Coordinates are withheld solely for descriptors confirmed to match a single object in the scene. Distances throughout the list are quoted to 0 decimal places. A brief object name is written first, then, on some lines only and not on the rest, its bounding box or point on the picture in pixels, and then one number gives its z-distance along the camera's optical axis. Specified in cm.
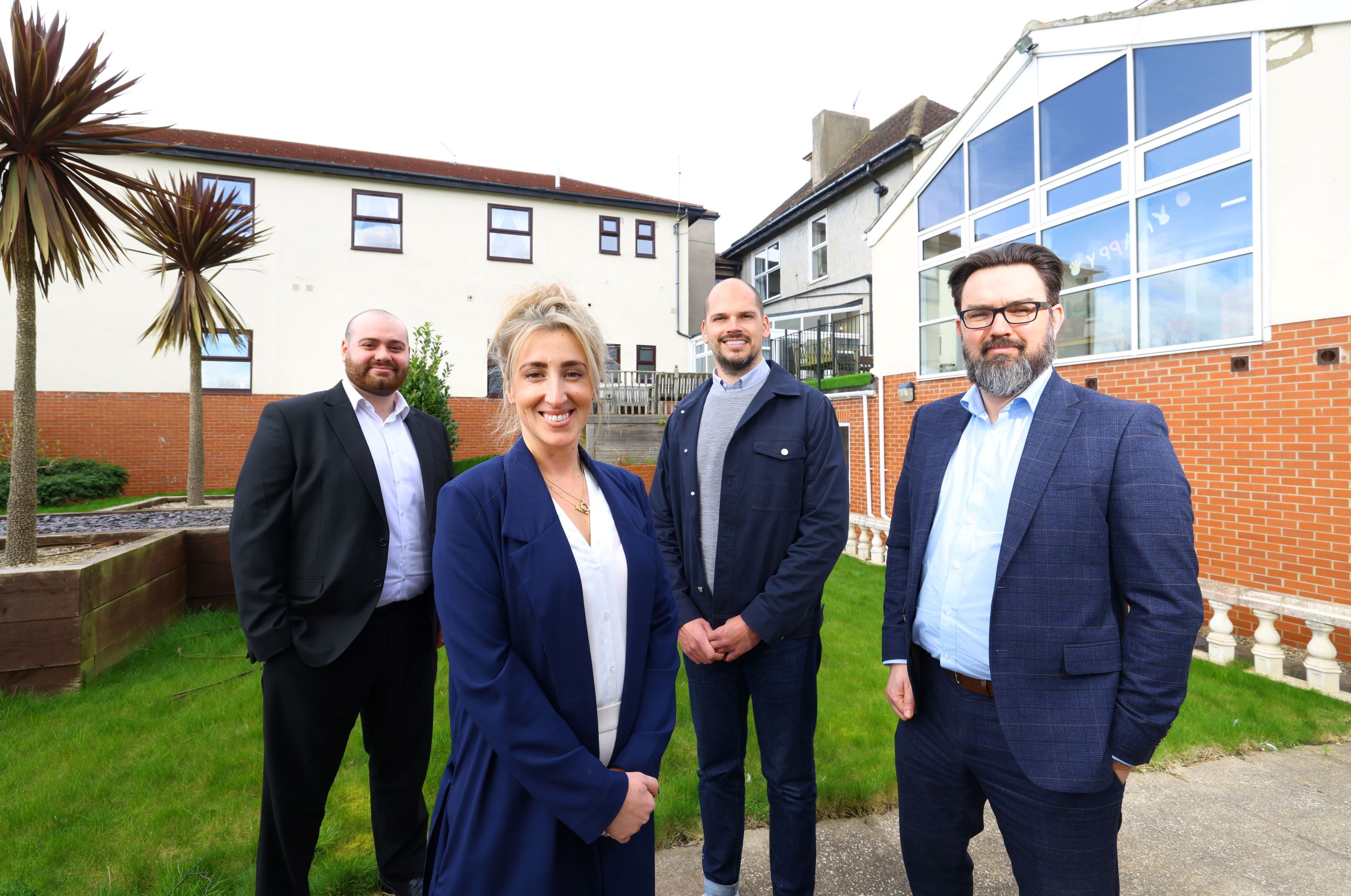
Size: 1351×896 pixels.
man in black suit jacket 227
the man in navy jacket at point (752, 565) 235
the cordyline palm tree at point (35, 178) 448
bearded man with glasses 161
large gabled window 598
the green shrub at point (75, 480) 1170
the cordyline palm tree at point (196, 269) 832
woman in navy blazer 143
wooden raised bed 390
